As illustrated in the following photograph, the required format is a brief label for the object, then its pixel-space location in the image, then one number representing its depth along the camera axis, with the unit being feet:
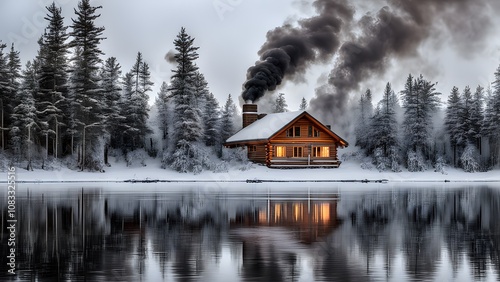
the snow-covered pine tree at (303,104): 414.12
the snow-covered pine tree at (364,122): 305.94
